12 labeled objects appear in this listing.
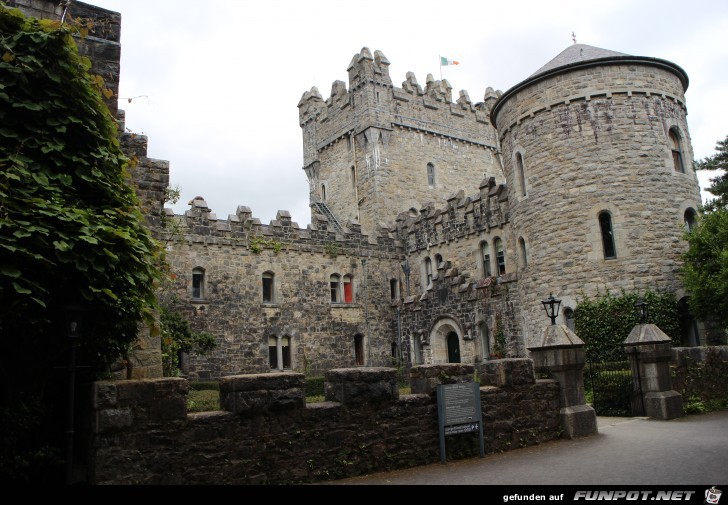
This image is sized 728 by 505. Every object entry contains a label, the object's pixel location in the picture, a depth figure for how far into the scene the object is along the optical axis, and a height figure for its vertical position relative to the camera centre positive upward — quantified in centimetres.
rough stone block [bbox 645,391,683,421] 1223 -119
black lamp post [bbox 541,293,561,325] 1232 +105
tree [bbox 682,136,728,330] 1576 +208
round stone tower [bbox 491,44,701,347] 1814 +534
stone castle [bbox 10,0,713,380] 1844 +498
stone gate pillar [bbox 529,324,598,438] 1007 -38
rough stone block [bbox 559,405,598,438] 1001 -116
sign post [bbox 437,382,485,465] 841 -73
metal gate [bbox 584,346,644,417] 1272 -84
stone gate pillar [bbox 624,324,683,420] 1234 -57
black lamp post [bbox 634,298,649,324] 1340 +79
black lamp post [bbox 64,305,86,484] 623 +45
